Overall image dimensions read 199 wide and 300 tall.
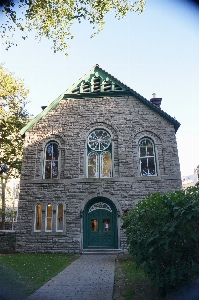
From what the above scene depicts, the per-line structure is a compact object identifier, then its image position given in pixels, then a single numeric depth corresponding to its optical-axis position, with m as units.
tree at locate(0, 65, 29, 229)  18.69
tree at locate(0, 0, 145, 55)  7.83
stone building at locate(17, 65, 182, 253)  12.98
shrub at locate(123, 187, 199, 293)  4.52
